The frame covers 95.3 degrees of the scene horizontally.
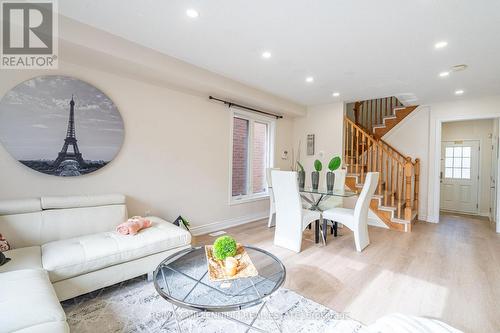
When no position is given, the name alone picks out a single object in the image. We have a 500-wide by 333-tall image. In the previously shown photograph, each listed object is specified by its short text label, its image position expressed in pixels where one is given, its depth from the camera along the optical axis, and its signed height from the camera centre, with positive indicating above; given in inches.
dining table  133.1 -24.3
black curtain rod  155.1 +42.2
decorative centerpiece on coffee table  64.2 -30.1
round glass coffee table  53.6 -33.2
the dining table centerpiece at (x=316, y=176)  148.3 -7.8
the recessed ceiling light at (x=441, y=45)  95.7 +52.0
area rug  65.6 -47.6
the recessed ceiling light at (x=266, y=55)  108.4 +52.7
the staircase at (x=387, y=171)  170.2 -4.6
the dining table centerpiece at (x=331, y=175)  139.3 -6.6
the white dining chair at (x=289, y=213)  120.9 -27.7
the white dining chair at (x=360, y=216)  122.0 -29.0
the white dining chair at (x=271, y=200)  163.5 -26.6
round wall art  87.4 +14.3
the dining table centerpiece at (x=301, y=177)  152.8 -8.8
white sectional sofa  49.4 -30.2
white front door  220.1 -8.8
